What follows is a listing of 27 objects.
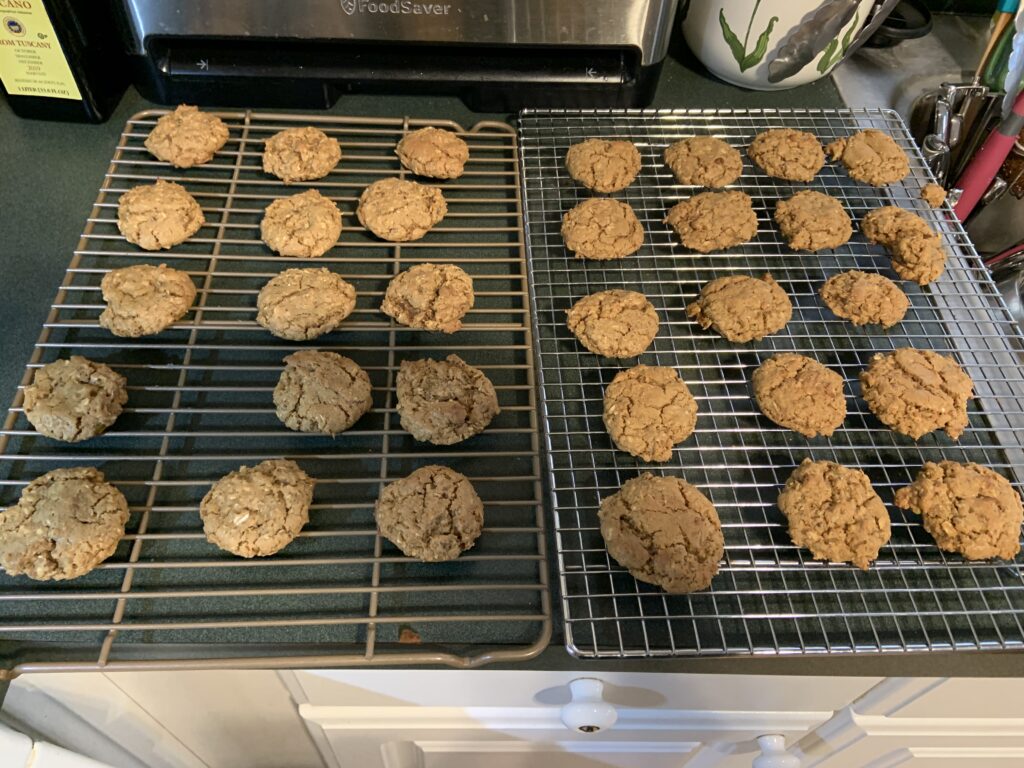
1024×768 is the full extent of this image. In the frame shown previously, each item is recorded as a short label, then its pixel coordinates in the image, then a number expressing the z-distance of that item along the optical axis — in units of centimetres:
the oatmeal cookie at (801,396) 92
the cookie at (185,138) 113
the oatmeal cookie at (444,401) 90
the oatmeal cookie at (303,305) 98
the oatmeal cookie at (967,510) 84
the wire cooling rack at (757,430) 79
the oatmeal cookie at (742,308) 100
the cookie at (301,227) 106
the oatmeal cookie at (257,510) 80
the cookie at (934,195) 116
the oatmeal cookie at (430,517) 81
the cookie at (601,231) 108
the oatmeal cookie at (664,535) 79
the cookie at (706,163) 116
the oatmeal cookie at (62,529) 78
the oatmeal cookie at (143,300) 97
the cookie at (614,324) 98
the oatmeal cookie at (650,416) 89
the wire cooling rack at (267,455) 77
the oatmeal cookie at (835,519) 83
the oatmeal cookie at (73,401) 87
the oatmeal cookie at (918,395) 94
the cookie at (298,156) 114
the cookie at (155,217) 105
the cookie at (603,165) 114
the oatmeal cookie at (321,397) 90
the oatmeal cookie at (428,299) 101
